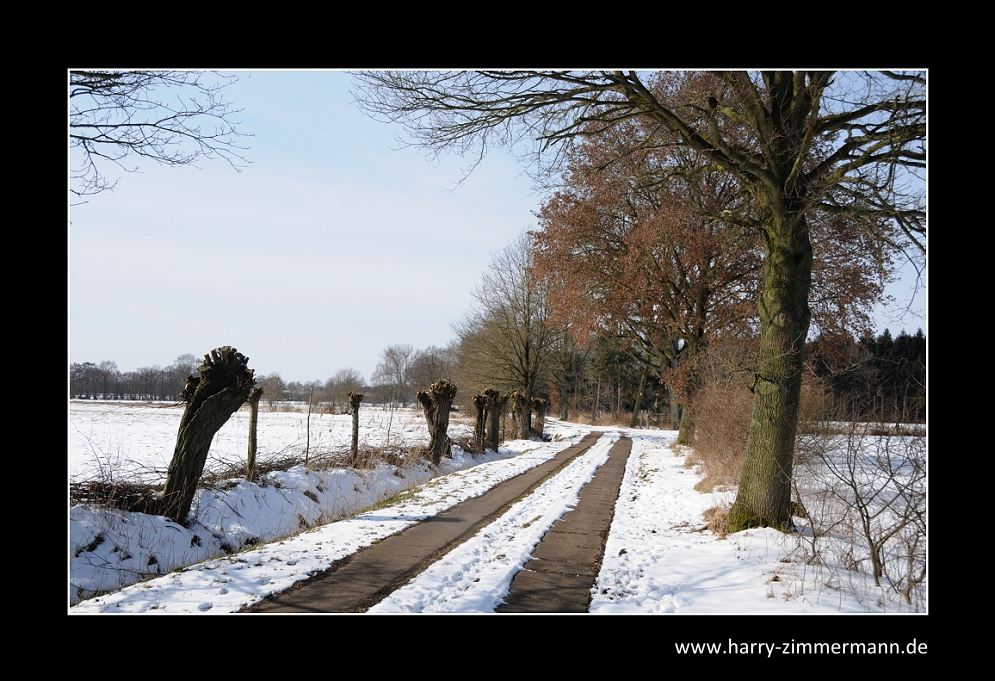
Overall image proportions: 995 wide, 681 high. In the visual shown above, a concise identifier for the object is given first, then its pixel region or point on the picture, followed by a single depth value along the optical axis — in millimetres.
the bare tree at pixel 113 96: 6094
